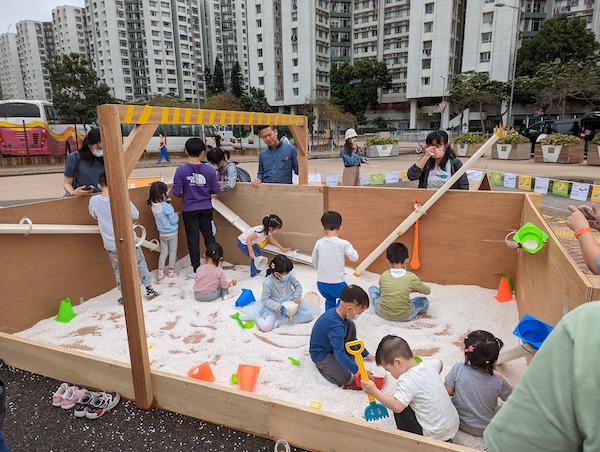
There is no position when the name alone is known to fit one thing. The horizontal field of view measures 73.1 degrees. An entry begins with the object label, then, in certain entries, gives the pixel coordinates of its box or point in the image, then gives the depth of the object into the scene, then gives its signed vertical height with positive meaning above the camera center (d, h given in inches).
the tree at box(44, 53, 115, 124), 1191.6 +138.4
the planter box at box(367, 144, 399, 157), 879.7 -47.6
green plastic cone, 158.1 -69.0
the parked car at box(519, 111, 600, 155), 731.2 -3.4
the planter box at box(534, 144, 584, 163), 601.9 -42.2
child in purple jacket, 191.5 -28.5
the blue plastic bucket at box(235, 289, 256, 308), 168.2 -68.8
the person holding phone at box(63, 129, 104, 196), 173.3 -14.7
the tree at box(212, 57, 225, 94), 2817.4 +341.1
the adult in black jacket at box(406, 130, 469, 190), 178.2 -17.4
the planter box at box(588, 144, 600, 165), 560.4 -40.9
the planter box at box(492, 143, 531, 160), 699.4 -44.0
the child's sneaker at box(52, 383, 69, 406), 106.7 -67.8
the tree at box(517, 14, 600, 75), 1637.6 +329.1
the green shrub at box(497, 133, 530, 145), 688.4 -24.2
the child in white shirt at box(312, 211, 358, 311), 146.6 -45.7
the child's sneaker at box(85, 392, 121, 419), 101.9 -68.3
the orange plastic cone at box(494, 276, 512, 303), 163.5 -65.7
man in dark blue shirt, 223.5 -17.6
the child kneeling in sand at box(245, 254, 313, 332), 151.9 -63.4
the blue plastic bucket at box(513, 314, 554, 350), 88.8 -44.7
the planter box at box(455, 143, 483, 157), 791.2 -44.2
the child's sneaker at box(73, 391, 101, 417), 102.4 -67.8
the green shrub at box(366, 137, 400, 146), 869.9 -28.0
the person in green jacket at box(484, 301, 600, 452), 26.1 -17.7
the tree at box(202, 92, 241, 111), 1704.0 +117.6
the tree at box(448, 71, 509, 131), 1608.0 +143.8
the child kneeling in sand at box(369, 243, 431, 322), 148.3 -57.9
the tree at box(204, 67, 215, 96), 2852.4 +346.6
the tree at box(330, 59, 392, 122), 2153.1 +233.5
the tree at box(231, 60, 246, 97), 2586.1 +305.9
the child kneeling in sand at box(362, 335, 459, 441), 84.0 -54.5
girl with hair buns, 90.3 -57.3
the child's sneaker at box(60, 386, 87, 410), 106.0 -68.2
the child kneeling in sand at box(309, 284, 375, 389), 109.3 -58.1
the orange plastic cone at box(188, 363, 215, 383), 117.6 -69.1
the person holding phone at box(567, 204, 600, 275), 79.3 -22.5
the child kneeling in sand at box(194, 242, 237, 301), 173.3 -63.0
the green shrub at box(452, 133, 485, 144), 792.3 -24.9
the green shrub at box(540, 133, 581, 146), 603.8 -22.5
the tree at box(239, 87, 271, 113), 1760.6 +122.8
